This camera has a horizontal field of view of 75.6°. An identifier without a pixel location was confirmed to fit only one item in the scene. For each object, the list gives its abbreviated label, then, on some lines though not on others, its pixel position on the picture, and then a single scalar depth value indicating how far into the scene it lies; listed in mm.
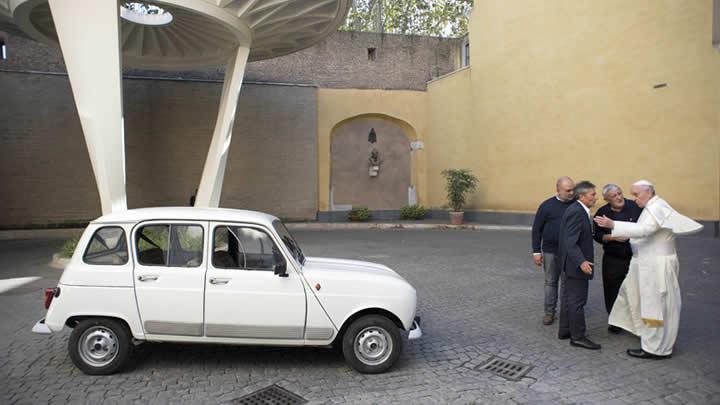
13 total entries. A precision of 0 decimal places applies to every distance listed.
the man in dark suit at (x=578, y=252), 5031
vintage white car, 4285
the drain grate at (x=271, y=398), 3807
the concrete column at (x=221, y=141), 12969
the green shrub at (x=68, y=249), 10906
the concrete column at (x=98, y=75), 10078
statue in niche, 22938
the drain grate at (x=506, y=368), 4352
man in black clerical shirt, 5402
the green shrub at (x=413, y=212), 22270
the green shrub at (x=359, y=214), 21719
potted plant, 19031
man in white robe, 4648
